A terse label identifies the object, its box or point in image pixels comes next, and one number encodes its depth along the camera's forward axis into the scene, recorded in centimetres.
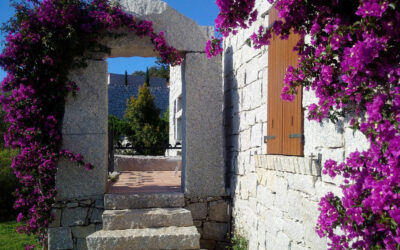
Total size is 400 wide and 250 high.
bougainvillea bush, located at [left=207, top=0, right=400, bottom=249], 151
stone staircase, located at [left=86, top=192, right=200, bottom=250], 379
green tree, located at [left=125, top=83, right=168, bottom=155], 1755
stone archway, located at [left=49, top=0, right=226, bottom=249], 433
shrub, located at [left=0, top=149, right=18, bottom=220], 742
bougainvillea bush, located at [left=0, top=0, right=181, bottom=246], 413
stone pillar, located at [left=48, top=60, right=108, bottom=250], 430
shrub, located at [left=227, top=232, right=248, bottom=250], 402
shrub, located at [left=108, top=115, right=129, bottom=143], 1867
